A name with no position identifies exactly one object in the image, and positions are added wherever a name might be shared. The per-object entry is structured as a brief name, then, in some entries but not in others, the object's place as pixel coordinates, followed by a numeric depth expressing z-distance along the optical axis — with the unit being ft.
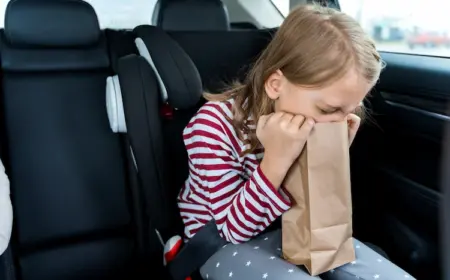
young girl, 3.30
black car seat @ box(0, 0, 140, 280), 4.78
